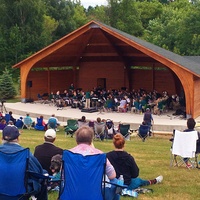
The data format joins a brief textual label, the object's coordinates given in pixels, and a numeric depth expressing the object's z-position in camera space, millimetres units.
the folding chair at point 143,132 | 15711
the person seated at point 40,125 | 17953
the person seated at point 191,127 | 9023
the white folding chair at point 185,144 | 8531
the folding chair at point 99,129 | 15273
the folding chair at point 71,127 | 16234
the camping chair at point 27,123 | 18156
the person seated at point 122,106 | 23438
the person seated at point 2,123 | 15587
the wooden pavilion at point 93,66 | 25969
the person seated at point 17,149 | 5016
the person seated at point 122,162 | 5980
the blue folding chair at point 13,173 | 4902
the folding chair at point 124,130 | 15430
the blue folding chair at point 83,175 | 4805
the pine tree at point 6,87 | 31125
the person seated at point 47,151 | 6008
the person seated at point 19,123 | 17803
